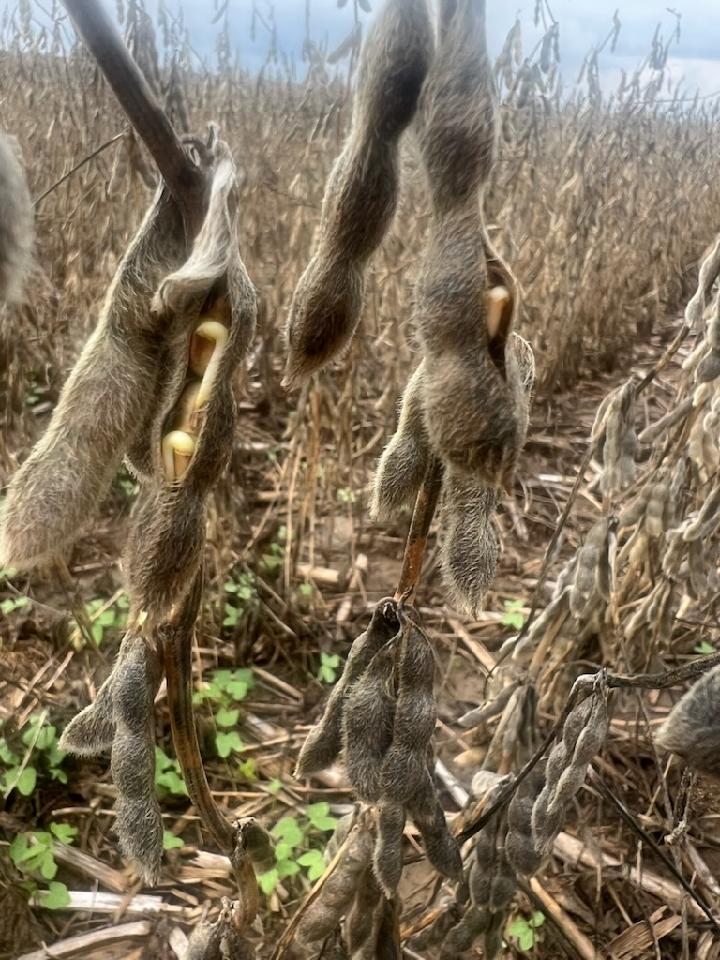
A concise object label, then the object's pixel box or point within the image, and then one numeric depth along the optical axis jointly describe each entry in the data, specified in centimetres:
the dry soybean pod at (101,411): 8
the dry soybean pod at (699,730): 11
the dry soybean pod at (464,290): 7
